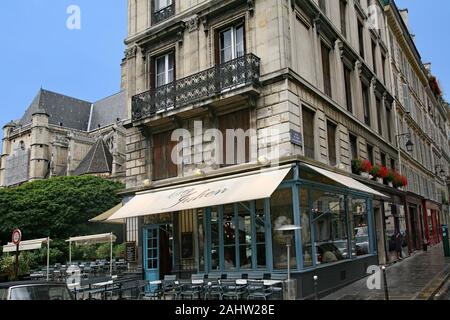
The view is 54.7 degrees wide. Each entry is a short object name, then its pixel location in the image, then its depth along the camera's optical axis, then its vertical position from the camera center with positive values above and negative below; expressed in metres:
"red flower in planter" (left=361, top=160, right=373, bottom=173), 16.05 +2.00
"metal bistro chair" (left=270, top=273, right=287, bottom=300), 10.10 -1.49
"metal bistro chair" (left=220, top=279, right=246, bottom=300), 9.74 -1.50
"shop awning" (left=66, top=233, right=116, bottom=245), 19.80 -0.45
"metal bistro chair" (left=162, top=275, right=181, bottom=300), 10.75 -1.53
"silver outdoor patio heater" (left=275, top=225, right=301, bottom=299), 10.04 -0.48
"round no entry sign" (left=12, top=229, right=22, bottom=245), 12.64 -0.18
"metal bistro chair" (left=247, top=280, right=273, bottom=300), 9.72 -1.51
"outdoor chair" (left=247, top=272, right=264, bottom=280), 11.29 -1.34
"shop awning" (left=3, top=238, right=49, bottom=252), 19.38 -0.61
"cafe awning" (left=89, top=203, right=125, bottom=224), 14.58 +0.45
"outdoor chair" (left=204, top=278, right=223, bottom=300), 10.17 -1.54
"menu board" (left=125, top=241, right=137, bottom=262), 15.56 -0.86
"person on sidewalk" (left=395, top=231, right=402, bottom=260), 19.16 -1.14
